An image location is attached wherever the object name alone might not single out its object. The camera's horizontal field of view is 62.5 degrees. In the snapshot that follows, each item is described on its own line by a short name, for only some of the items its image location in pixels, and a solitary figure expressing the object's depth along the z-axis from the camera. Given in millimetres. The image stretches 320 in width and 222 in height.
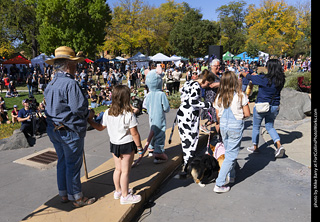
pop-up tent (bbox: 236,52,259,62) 37869
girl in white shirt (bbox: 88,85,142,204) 3223
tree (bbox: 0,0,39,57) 38062
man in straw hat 3076
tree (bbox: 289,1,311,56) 37656
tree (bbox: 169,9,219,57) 38938
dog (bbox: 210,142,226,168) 4403
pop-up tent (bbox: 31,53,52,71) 27062
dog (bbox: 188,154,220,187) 4195
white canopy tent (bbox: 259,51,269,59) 36031
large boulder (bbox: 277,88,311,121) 8383
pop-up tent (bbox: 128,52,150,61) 27312
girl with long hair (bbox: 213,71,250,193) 3838
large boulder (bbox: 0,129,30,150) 6801
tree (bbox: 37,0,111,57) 28500
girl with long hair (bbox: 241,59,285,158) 4984
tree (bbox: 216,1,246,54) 58719
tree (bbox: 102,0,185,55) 40875
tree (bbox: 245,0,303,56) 35091
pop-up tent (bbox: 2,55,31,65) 24766
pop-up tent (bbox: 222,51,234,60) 38088
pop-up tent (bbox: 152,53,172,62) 29480
